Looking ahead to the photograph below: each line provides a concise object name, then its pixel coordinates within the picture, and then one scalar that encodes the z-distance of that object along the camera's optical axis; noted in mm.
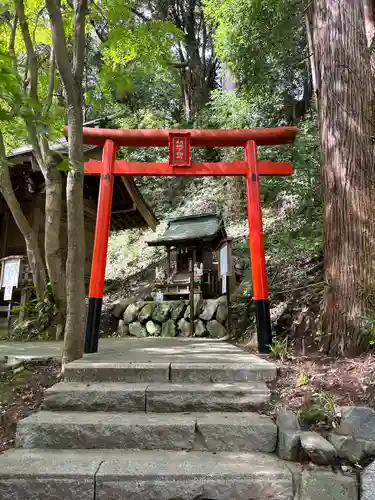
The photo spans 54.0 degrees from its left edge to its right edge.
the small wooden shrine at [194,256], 9953
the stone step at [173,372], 3619
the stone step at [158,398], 3273
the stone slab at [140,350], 4398
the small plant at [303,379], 3310
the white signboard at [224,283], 7598
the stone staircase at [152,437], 2383
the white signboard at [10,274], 8242
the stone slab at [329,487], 2369
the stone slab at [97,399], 3297
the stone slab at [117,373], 3668
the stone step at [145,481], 2365
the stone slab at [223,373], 3611
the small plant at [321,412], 2779
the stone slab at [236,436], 2834
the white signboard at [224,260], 7539
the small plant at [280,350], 4055
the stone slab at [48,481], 2377
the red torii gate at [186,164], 5262
